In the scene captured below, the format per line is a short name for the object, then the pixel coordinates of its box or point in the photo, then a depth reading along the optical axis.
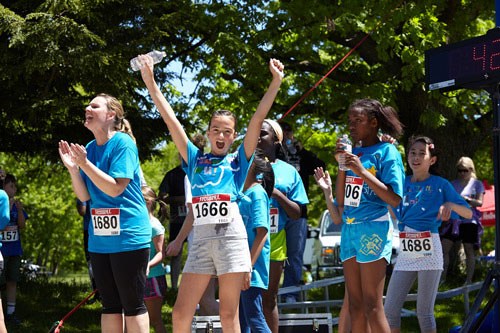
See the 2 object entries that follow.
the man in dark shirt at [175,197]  8.20
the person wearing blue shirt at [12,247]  8.24
